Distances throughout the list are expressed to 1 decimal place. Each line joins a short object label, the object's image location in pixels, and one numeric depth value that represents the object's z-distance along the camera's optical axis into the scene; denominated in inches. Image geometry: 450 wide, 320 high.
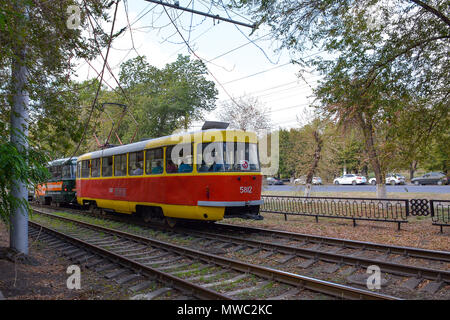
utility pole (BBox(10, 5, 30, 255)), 256.2
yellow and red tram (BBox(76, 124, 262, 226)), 370.9
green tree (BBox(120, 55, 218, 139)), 967.6
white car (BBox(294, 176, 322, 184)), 834.2
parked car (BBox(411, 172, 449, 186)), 1443.2
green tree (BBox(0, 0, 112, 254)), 221.0
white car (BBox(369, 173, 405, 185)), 1497.9
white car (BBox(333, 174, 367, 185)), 1644.9
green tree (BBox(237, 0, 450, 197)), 367.2
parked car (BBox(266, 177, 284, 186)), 2071.9
